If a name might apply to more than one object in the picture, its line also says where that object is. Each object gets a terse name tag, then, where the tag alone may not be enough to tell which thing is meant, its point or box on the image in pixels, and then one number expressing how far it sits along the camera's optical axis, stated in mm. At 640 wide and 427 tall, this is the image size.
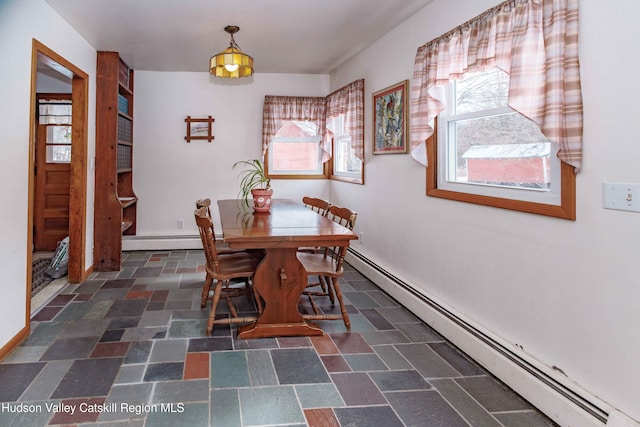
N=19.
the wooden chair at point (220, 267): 2643
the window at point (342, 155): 4996
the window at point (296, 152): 5695
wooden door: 5039
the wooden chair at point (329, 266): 2795
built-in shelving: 4238
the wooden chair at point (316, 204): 3403
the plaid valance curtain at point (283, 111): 5430
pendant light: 3164
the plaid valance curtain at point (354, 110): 4371
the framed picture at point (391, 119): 3467
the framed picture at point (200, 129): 5414
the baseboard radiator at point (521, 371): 1680
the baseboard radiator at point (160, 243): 5270
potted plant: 3350
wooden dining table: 2482
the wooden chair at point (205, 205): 3171
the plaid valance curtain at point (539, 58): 1745
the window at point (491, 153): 2041
